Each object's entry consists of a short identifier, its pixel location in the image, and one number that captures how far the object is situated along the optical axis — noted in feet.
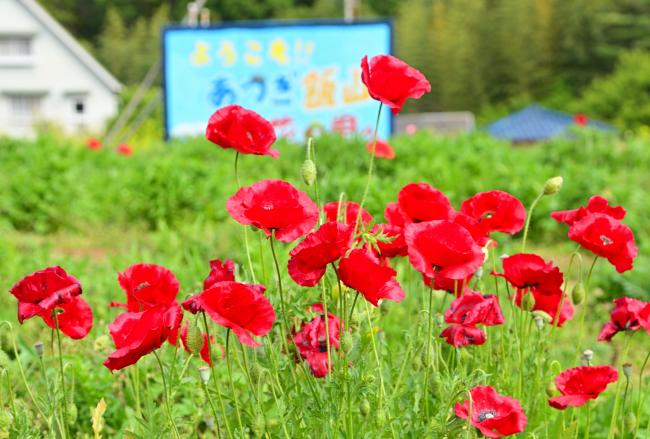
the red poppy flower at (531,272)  4.77
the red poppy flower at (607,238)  4.75
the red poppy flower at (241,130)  4.61
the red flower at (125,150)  28.12
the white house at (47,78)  115.24
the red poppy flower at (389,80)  4.56
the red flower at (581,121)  27.38
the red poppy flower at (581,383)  4.52
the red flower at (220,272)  4.61
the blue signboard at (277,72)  35.14
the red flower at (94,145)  29.19
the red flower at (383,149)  15.20
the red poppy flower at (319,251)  4.23
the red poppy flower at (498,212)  5.06
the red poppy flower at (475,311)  4.65
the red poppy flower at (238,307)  4.13
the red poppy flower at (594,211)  5.02
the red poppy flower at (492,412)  4.24
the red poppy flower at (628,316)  4.75
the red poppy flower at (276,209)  4.33
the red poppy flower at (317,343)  4.57
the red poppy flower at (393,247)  4.87
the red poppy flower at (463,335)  4.73
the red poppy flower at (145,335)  4.20
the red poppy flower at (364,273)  4.27
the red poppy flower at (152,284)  4.80
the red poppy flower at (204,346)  4.67
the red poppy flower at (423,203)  4.84
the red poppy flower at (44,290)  4.45
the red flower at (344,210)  5.04
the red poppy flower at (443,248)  4.24
